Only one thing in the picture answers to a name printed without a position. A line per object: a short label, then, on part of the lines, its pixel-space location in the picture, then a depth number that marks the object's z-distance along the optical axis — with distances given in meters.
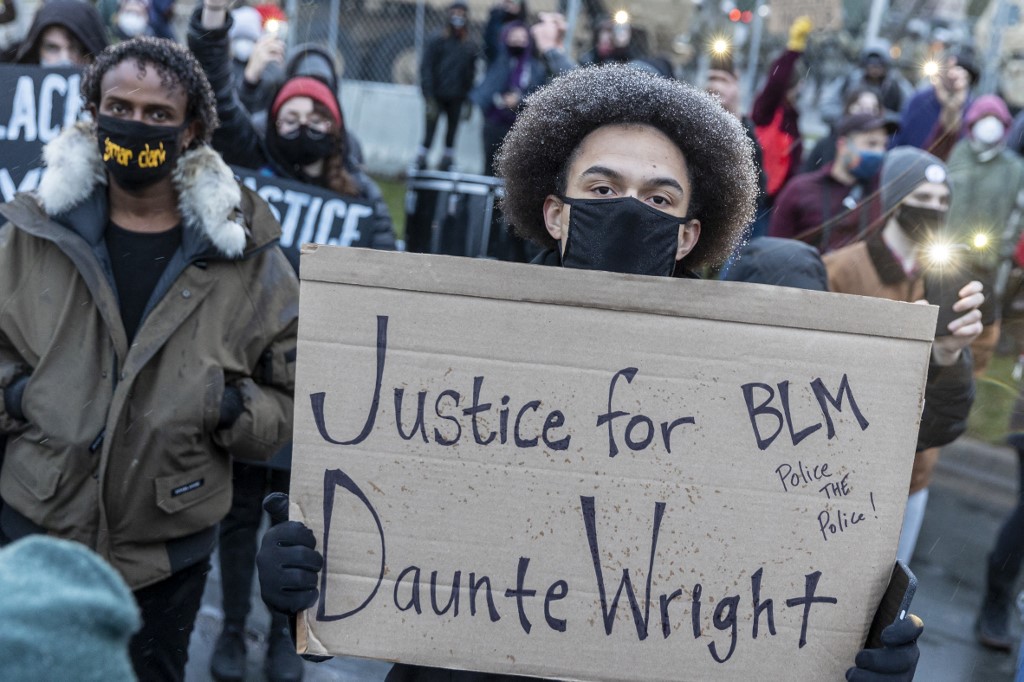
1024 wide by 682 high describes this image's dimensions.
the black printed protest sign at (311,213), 4.28
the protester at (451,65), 12.09
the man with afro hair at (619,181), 2.05
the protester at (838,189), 5.34
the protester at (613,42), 8.27
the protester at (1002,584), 4.88
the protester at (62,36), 4.65
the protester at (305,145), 4.52
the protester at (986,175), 7.81
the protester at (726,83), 6.02
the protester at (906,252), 3.96
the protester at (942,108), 8.29
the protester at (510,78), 9.98
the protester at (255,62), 5.78
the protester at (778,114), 6.95
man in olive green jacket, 2.71
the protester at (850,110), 7.12
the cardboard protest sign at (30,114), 3.99
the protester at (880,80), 10.39
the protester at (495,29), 10.72
